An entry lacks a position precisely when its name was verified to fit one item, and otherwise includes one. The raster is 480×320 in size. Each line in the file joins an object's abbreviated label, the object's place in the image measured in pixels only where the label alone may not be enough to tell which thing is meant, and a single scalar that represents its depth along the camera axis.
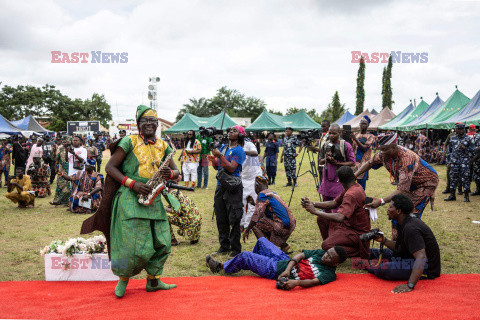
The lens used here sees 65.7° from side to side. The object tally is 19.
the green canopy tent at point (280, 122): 26.70
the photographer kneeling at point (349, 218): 4.68
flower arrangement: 4.45
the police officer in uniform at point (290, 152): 12.27
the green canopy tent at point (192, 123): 26.44
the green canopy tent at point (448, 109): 17.35
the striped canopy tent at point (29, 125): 25.16
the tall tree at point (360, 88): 55.88
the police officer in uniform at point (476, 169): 10.20
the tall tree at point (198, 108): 66.25
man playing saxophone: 3.67
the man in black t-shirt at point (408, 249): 3.95
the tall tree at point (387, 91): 52.47
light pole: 17.42
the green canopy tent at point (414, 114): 22.91
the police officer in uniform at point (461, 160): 9.85
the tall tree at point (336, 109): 57.91
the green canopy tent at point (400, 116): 25.18
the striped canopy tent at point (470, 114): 14.15
